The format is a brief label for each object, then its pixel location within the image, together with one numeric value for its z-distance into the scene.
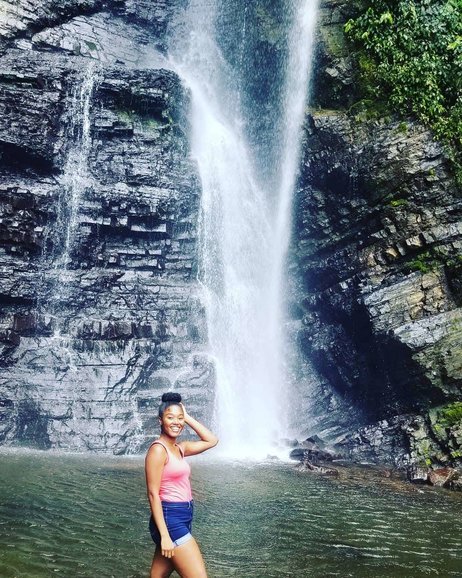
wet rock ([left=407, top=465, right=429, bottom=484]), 11.74
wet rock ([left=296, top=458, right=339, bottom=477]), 12.40
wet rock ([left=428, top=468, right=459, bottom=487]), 11.36
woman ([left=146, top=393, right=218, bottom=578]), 3.70
